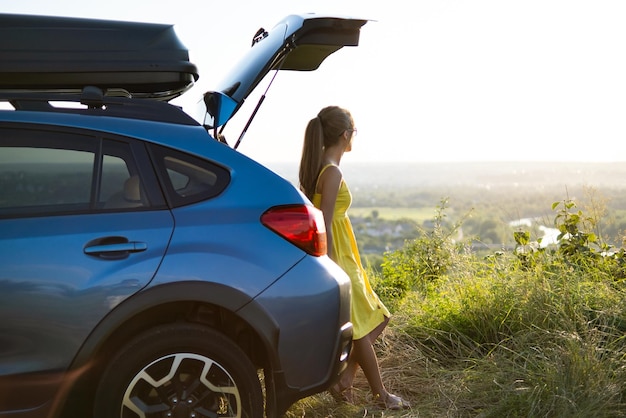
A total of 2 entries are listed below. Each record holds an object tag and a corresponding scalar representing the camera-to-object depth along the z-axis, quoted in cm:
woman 456
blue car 320
